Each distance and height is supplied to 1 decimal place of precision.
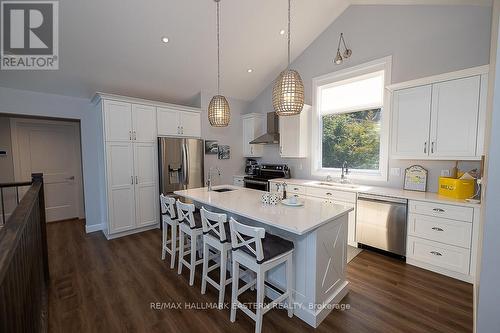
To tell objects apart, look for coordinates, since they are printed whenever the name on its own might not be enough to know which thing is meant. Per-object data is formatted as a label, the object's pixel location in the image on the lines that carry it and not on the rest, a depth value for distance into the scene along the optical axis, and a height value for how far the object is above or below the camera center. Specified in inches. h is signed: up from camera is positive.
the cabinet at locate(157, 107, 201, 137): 160.7 +25.9
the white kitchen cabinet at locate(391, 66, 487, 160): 94.3 +17.5
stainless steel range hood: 181.8 +19.7
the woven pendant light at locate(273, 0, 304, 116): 77.4 +22.9
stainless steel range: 179.0 -18.6
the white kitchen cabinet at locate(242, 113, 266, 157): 205.3 +23.9
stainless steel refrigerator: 156.4 -6.8
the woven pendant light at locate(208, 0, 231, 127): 104.1 +21.4
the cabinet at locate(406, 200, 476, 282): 91.9 -38.0
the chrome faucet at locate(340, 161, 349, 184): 149.6 -13.3
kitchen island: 70.5 -33.4
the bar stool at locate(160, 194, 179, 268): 105.6 -32.8
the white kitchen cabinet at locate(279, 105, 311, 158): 167.2 +16.5
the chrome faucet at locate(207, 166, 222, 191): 192.7 -13.6
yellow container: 98.3 -15.2
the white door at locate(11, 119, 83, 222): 163.2 -4.5
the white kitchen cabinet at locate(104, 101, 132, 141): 137.6 +22.6
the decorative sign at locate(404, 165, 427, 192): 117.8 -13.0
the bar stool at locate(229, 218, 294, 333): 65.9 -33.4
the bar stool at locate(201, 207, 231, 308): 78.8 -33.4
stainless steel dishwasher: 109.0 -36.2
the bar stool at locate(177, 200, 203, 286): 93.2 -33.2
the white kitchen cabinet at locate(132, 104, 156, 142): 148.6 +22.8
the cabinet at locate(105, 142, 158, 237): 141.6 -21.9
